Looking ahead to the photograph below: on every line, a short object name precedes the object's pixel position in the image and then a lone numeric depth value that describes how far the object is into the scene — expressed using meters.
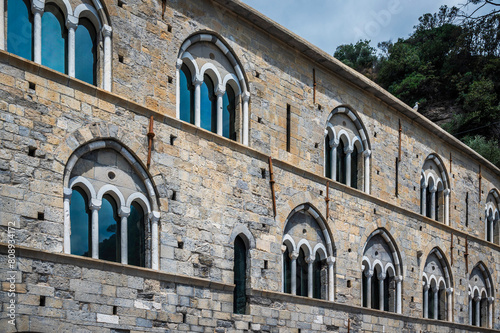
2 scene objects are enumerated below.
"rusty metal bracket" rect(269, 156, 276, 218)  16.16
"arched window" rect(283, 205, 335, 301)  16.69
